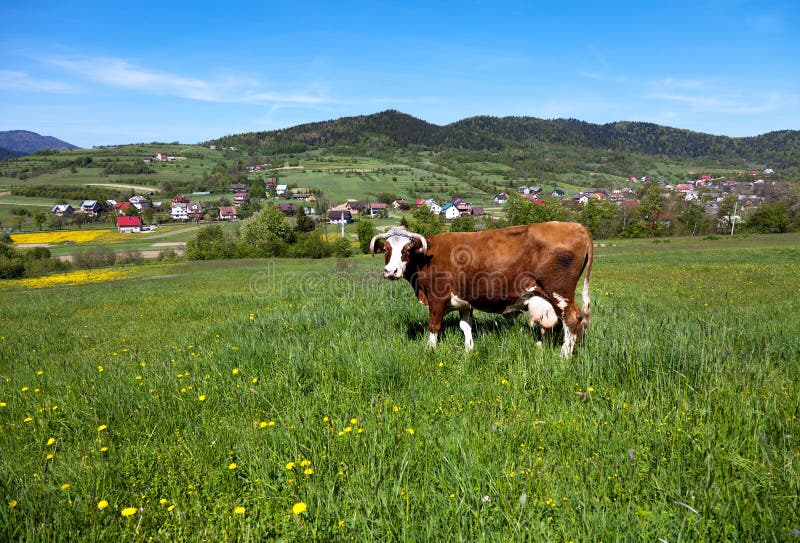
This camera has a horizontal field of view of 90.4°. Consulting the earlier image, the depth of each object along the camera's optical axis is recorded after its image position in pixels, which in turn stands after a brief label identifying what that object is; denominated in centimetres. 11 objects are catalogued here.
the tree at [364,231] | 7424
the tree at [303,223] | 9109
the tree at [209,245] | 6994
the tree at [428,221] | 7987
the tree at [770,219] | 7594
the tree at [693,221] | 8525
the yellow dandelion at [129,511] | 267
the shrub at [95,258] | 6056
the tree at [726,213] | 8756
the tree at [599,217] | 8369
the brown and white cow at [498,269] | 617
